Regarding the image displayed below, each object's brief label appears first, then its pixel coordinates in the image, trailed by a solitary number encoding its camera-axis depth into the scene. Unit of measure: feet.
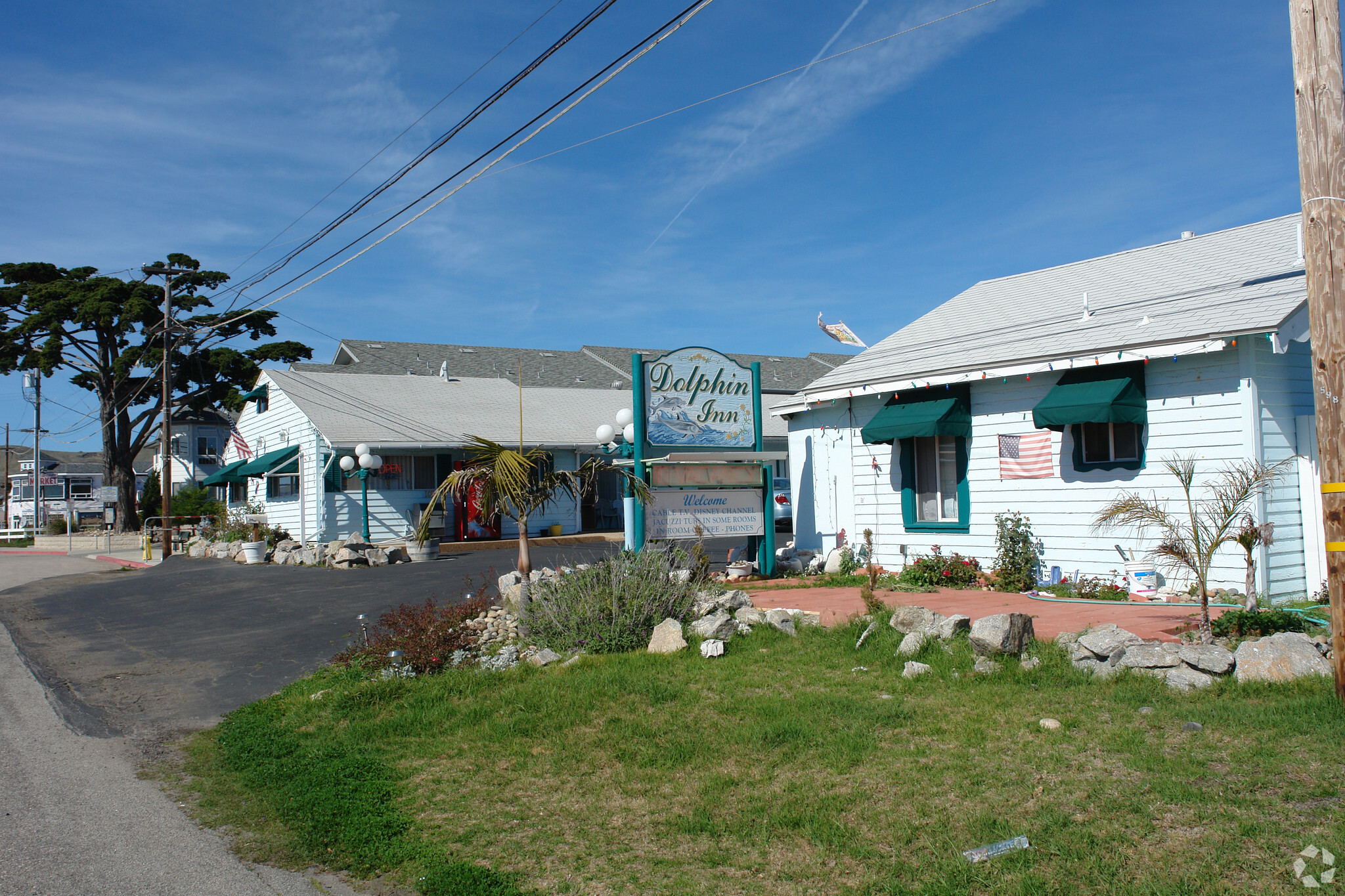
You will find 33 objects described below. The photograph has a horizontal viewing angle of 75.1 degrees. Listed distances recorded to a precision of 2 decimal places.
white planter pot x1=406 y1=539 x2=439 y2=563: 69.82
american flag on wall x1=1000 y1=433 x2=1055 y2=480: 39.68
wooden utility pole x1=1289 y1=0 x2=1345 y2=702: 18.37
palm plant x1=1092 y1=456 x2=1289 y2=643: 23.16
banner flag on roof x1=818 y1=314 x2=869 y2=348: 75.87
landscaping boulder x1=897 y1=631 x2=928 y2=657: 25.29
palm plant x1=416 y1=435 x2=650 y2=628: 36.58
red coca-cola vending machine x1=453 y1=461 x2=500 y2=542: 82.64
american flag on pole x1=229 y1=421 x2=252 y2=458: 96.17
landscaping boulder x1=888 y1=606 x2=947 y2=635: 26.66
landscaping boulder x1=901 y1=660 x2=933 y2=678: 23.50
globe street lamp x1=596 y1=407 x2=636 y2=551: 47.21
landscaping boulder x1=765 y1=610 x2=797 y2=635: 30.55
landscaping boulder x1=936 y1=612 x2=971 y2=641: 26.00
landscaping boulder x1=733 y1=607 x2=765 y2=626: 31.55
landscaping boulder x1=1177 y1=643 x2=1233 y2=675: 20.42
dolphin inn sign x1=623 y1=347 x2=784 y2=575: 44.47
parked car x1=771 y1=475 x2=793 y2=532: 82.89
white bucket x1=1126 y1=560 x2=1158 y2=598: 34.58
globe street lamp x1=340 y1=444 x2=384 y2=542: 75.56
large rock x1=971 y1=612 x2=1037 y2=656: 23.81
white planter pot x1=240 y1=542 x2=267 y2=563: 73.51
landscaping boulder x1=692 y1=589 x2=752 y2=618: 33.19
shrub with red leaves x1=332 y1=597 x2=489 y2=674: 28.73
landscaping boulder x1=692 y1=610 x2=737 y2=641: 29.27
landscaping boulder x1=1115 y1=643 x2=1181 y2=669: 21.29
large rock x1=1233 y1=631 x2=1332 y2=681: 19.88
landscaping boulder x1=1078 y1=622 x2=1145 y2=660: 22.59
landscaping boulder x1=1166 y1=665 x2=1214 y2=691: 20.04
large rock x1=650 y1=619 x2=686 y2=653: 29.07
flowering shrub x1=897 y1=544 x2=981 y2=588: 41.32
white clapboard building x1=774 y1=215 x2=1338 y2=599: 33.17
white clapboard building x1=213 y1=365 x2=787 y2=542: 80.23
